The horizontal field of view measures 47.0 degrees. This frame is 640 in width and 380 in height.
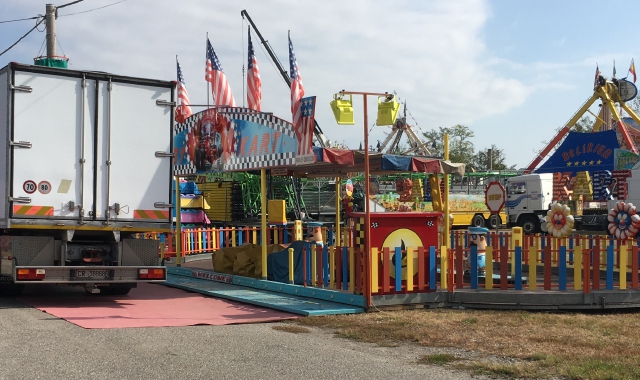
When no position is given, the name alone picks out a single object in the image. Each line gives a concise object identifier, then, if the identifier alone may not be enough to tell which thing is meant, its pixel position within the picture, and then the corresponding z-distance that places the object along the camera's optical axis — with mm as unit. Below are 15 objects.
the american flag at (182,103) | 16500
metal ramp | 10914
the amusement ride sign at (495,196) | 13797
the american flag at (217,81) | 16938
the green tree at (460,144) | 77625
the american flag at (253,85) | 16741
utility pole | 20219
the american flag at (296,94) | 12070
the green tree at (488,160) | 87375
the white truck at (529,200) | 35844
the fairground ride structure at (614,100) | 51344
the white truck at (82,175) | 11117
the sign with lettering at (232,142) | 12703
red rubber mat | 10094
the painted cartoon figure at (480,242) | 13156
